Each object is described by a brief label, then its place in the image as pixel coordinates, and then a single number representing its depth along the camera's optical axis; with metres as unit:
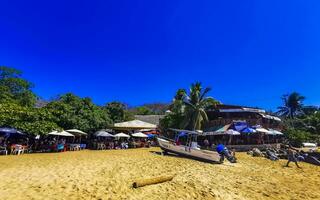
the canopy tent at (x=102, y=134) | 24.69
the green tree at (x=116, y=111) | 35.67
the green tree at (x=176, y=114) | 33.06
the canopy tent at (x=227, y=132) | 25.61
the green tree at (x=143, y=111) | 67.06
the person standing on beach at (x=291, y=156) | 17.89
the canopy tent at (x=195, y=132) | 19.88
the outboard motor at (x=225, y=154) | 17.28
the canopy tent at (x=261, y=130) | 27.12
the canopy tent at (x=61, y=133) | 20.33
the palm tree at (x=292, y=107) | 52.18
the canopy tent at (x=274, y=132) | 29.12
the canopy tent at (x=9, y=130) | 17.93
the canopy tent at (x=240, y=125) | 28.11
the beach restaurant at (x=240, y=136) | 27.12
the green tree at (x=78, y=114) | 23.84
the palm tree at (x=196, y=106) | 31.06
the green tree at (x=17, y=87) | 29.78
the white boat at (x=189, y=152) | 17.08
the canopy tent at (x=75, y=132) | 22.16
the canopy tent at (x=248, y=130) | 26.50
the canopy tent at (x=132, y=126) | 26.47
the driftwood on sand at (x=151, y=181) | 8.83
